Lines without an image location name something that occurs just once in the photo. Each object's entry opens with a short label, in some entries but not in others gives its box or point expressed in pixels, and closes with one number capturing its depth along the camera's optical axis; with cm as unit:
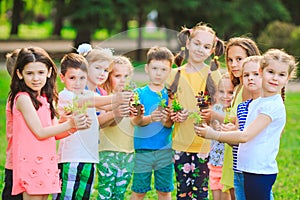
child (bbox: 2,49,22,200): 434
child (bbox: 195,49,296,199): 390
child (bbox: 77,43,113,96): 420
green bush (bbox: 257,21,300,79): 1703
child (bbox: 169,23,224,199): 434
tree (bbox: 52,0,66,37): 1817
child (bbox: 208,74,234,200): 470
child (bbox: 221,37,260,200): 454
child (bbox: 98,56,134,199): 424
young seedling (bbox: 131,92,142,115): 425
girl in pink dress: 388
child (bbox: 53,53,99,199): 424
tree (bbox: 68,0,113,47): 1717
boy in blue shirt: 433
